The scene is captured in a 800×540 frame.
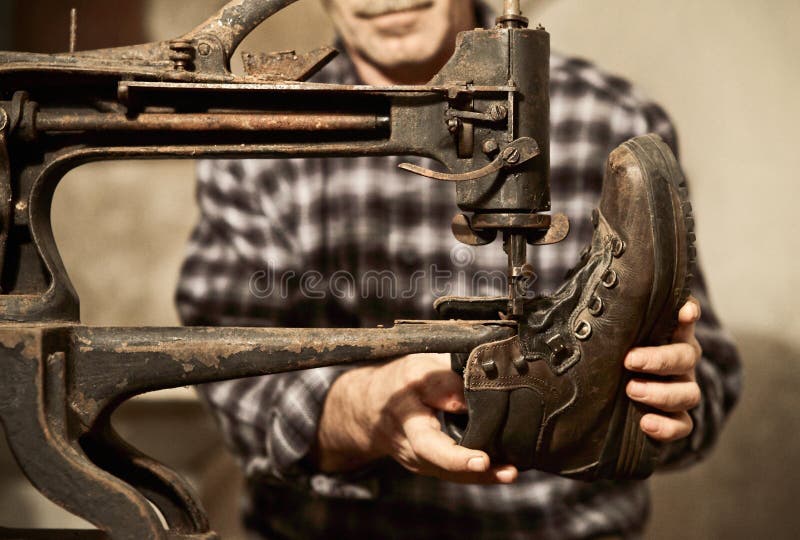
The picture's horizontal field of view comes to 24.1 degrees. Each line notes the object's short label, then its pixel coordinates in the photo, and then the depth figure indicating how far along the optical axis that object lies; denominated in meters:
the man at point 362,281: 1.75
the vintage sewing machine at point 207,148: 1.40
